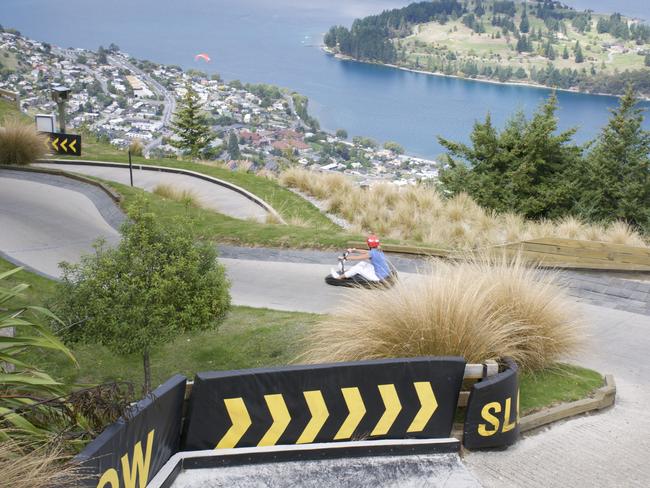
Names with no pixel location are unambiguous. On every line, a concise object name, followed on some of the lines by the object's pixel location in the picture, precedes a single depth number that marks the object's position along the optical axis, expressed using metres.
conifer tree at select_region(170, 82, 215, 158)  35.47
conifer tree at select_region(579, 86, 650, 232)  22.30
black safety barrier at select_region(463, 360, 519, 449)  7.52
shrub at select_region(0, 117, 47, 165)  21.86
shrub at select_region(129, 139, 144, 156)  28.28
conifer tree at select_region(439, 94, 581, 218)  22.25
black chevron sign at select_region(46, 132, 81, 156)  20.33
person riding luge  11.81
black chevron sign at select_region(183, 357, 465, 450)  6.98
